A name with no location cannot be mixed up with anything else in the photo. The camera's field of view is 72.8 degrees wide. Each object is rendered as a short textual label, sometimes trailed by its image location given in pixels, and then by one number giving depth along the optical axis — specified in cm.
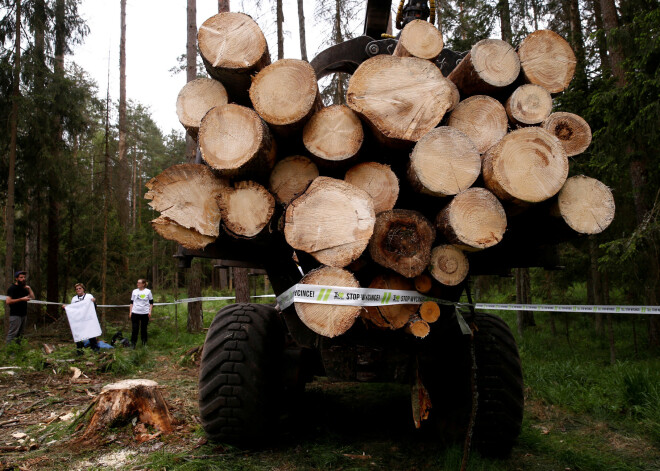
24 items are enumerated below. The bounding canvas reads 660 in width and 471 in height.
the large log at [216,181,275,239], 276
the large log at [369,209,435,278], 261
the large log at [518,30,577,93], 315
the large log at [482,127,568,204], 262
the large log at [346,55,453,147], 277
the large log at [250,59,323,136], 277
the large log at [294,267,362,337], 253
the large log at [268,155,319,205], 300
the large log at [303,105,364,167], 283
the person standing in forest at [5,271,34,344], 822
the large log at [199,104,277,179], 269
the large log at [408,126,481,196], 265
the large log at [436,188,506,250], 258
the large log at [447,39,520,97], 306
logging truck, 263
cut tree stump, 395
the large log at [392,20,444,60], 310
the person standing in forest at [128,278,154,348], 923
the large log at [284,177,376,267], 255
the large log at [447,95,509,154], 302
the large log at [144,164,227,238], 280
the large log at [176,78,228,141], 314
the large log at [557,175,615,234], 270
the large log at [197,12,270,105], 286
